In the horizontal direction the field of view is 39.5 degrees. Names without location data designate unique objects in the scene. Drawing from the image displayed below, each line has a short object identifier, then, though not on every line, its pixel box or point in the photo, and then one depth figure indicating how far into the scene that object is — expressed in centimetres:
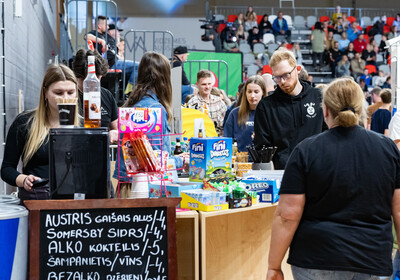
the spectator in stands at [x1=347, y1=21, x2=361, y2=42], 1833
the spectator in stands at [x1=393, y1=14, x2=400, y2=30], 1853
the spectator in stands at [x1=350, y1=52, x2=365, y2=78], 1681
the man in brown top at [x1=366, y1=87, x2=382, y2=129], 956
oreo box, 289
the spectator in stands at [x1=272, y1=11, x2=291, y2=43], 1769
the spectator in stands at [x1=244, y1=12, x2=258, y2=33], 1752
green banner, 1188
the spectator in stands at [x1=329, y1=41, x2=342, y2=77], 1714
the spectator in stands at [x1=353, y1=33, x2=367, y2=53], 1780
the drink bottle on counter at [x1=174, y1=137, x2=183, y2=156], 347
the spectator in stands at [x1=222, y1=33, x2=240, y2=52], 1609
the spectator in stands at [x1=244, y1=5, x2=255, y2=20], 1758
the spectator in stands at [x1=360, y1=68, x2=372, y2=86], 1636
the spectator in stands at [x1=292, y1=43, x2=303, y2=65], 1653
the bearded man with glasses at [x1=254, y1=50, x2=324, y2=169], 359
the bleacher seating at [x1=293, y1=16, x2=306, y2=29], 1877
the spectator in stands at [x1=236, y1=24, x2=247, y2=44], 1700
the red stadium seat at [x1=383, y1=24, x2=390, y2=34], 1866
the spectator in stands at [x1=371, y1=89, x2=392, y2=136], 745
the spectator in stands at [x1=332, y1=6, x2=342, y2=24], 1855
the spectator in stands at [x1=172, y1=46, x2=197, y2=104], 736
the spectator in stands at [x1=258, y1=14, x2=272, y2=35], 1753
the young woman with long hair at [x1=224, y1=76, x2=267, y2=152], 489
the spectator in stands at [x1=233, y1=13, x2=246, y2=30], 1738
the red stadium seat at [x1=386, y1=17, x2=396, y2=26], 1905
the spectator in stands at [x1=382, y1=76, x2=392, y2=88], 1556
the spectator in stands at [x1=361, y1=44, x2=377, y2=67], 1733
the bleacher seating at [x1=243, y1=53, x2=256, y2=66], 1641
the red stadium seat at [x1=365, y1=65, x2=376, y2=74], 1712
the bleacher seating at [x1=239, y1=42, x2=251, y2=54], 1682
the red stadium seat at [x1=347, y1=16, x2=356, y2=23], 1875
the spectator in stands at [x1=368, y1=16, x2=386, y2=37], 1842
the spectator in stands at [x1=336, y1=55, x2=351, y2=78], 1672
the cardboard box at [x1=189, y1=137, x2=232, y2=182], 274
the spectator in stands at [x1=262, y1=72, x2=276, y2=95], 591
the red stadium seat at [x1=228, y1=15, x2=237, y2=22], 1800
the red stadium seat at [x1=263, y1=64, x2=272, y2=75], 1426
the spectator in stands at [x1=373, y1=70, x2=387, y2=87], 1595
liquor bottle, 232
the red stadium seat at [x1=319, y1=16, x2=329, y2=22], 1852
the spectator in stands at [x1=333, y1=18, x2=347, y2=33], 1829
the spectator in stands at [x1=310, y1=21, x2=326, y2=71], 1731
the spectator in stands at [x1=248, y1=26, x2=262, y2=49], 1709
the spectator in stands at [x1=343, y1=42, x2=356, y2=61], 1725
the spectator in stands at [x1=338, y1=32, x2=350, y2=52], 1788
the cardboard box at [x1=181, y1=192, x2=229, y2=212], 257
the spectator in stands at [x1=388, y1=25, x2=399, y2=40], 1833
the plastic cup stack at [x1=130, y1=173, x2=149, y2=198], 248
